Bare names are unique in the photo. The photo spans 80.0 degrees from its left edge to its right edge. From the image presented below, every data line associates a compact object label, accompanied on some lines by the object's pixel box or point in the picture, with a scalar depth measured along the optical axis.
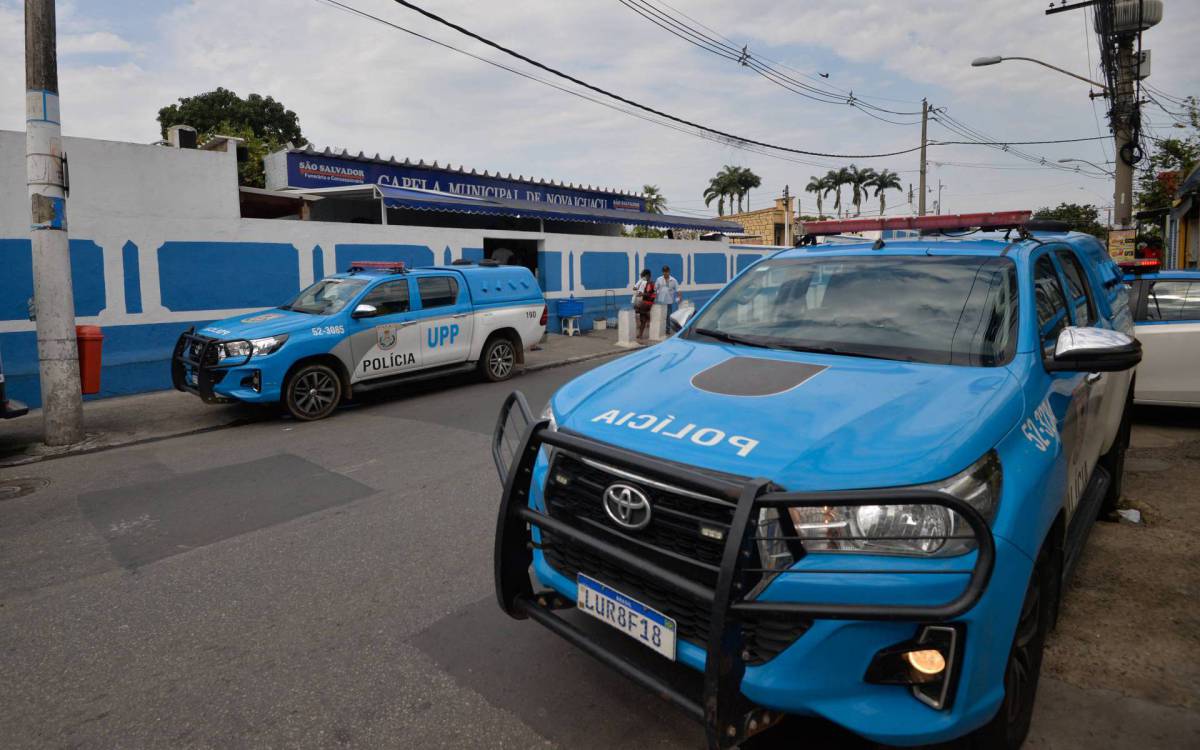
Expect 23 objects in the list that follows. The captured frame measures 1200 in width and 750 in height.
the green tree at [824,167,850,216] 59.12
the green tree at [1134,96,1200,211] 20.39
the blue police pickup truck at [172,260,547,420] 8.38
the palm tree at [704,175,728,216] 59.56
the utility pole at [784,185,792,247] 38.91
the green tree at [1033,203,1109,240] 51.03
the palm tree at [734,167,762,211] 57.97
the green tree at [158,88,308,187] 38.53
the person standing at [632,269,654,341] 16.84
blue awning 16.39
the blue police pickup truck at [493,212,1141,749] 2.01
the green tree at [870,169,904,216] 59.75
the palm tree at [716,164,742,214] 58.66
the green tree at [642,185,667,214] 51.94
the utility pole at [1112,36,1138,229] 15.83
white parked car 6.91
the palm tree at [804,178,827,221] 61.47
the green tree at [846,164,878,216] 59.06
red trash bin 8.26
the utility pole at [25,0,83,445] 7.59
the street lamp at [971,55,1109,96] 16.94
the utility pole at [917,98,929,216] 32.75
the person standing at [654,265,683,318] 17.03
